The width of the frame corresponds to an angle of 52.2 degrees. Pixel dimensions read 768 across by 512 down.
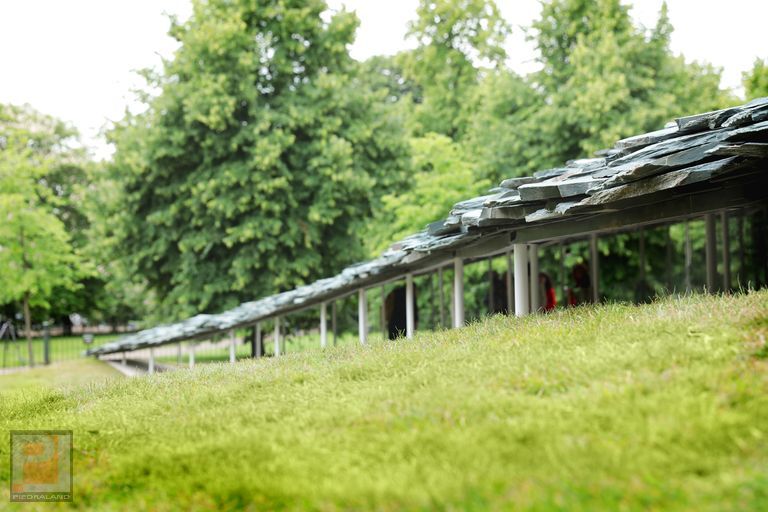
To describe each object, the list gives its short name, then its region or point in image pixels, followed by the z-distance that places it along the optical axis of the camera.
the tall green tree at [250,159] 23.12
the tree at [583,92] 23.33
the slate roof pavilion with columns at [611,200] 7.36
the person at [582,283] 16.83
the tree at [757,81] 21.47
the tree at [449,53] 34.12
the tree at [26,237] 26.97
